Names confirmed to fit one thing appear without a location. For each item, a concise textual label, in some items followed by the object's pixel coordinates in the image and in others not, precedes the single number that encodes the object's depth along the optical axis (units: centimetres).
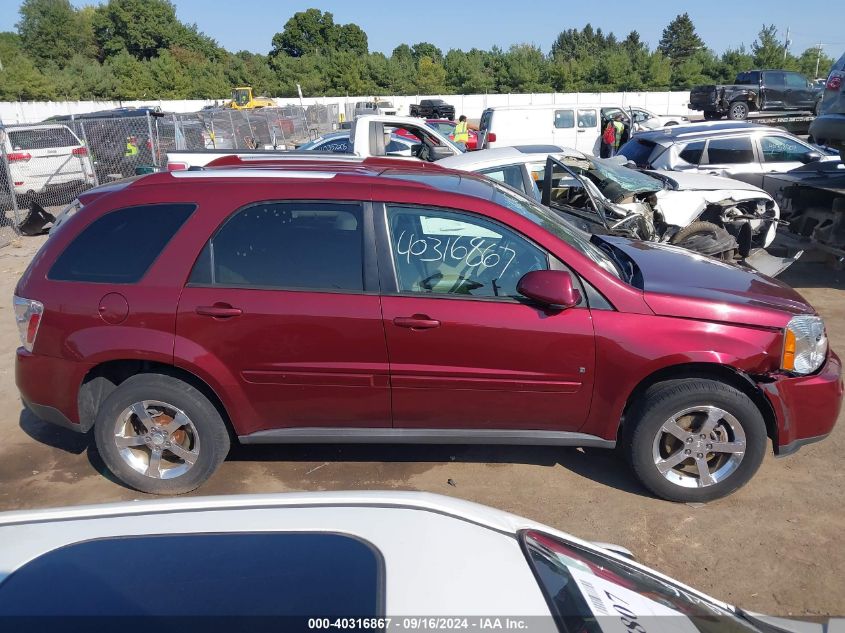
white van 1823
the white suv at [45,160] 1300
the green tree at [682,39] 8550
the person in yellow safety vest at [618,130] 1863
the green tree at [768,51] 5341
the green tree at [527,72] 5694
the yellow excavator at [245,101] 3991
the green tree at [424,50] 8131
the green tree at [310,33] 8781
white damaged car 698
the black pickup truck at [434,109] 4041
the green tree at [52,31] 7131
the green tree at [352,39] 8962
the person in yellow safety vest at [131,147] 1512
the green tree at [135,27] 7219
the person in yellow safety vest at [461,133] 1848
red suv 368
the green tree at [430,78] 6043
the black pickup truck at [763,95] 2673
